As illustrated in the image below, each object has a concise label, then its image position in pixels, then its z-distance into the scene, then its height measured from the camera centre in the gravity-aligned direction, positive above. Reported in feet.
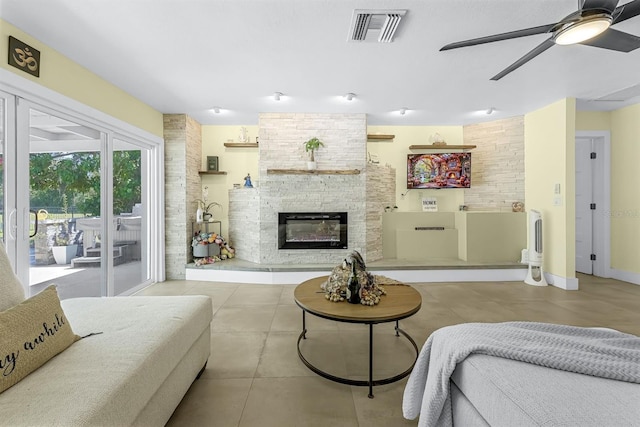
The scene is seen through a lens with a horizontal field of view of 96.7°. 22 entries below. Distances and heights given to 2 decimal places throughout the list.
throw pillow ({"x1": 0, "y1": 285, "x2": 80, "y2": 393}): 3.41 -1.63
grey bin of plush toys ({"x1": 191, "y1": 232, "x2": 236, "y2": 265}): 14.30 -1.78
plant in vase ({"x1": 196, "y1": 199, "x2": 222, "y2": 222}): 15.01 +0.15
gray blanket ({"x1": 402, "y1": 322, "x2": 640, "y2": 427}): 3.10 -1.70
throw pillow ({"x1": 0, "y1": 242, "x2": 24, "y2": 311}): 4.16 -1.13
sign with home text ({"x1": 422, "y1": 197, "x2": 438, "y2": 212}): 16.28 +0.44
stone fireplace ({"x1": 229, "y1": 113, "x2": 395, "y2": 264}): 14.32 +1.57
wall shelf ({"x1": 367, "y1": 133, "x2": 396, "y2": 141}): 15.96 +4.27
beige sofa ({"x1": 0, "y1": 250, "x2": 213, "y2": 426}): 3.06 -2.04
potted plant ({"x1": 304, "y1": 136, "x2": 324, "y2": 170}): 13.91 +3.19
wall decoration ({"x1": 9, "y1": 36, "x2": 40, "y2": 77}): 7.11 +4.06
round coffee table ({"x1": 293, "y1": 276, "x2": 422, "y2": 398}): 5.60 -2.05
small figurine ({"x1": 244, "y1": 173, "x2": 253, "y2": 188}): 15.58 +1.62
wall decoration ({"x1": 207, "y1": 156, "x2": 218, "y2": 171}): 16.10 +2.86
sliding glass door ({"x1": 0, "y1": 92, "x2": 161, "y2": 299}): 7.36 +0.41
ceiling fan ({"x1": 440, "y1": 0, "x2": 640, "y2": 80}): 5.32 +3.74
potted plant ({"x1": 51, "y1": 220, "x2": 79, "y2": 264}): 9.11 -1.03
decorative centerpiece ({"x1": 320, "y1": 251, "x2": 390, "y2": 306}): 6.40 -1.72
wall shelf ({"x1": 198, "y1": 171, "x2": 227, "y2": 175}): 15.79 +2.25
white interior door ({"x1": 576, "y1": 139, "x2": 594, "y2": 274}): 15.11 +0.54
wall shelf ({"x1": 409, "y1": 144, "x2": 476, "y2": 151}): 16.07 +3.70
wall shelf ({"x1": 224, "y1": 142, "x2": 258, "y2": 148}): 16.02 +3.86
